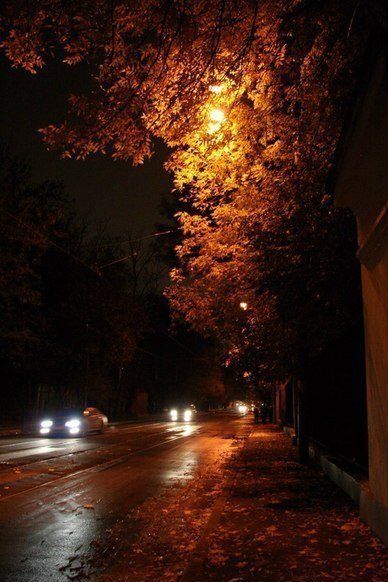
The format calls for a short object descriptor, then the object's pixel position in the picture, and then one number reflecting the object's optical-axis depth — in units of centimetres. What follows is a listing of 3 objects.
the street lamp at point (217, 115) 886
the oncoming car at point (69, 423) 2456
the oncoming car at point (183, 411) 6545
